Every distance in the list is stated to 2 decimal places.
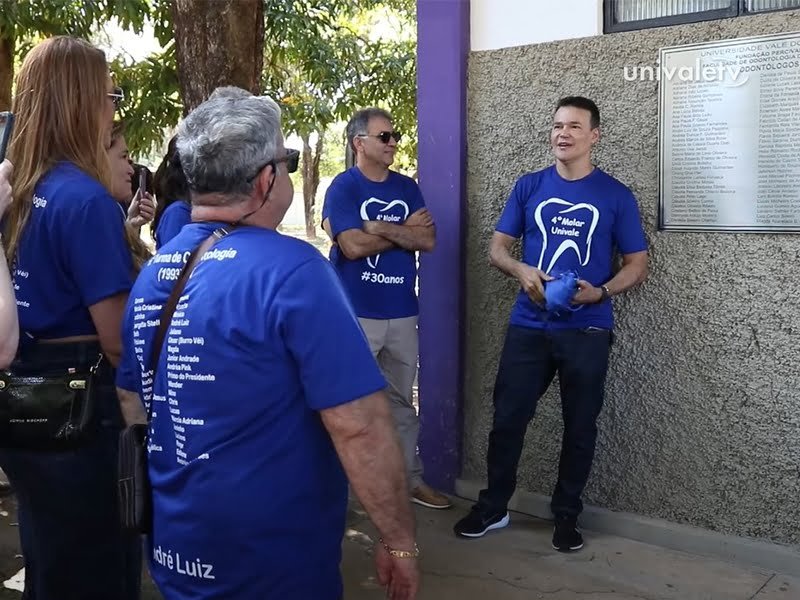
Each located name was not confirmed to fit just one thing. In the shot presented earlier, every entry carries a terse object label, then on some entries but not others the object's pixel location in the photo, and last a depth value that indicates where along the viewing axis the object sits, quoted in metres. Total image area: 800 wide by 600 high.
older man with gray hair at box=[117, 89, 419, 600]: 1.75
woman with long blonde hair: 2.30
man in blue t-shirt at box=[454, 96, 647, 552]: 3.90
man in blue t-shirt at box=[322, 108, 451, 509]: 4.49
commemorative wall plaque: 3.63
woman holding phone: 2.56
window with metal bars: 3.72
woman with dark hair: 3.20
